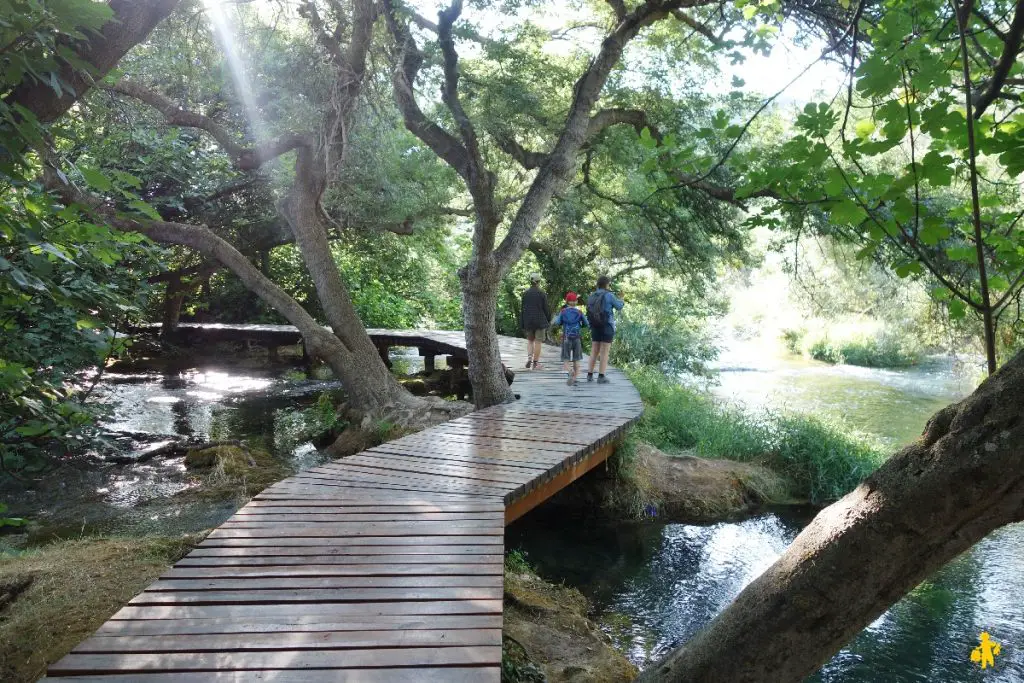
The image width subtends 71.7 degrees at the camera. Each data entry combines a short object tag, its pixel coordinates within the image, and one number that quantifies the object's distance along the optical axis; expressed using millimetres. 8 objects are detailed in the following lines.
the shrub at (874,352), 21188
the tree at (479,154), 8086
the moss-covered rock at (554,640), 4438
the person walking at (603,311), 8906
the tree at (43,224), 2188
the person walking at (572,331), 9633
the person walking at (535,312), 11070
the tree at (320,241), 8836
